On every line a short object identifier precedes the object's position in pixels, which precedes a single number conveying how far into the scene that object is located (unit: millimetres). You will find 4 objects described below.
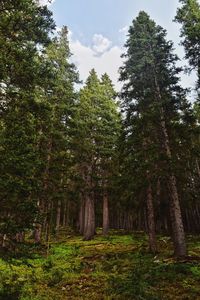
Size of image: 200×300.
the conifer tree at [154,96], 16125
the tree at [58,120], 21688
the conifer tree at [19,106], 9961
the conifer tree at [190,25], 18516
